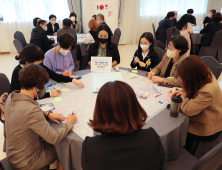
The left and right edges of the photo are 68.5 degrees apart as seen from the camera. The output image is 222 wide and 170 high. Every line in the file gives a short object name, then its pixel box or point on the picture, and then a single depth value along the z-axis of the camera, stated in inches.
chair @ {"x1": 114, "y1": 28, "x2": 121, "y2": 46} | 200.2
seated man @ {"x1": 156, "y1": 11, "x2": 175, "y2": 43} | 203.3
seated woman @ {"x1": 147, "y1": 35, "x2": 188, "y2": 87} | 81.0
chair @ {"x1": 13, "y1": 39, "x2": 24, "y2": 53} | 145.5
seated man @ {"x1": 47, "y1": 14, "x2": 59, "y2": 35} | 215.8
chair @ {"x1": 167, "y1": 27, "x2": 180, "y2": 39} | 183.5
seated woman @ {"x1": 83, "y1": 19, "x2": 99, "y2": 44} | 170.9
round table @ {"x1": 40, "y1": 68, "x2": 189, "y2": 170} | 50.4
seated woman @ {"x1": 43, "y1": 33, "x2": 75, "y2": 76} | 93.4
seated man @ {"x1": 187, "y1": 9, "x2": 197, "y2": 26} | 246.2
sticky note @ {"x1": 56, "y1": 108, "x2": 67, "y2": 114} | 60.8
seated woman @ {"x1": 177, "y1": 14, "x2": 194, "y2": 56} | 187.0
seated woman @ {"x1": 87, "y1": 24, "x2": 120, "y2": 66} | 110.7
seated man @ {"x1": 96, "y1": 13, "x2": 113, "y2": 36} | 208.1
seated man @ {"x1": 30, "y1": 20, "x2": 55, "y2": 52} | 159.3
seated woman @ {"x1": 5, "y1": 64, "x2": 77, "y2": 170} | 46.1
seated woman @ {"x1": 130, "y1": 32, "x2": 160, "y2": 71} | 104.0
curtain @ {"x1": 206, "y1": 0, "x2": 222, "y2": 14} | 304.5
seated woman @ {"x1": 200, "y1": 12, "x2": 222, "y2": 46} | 175.1
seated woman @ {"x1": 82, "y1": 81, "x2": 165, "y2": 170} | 33.0
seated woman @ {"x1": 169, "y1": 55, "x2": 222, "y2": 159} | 54.9
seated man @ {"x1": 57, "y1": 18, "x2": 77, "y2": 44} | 160.6
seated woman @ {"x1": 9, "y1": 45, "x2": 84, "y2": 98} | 70.5
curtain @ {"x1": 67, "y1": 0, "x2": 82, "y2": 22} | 258.9
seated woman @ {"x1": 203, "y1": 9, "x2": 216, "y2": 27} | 245.1
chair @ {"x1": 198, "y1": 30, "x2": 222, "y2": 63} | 174.0
